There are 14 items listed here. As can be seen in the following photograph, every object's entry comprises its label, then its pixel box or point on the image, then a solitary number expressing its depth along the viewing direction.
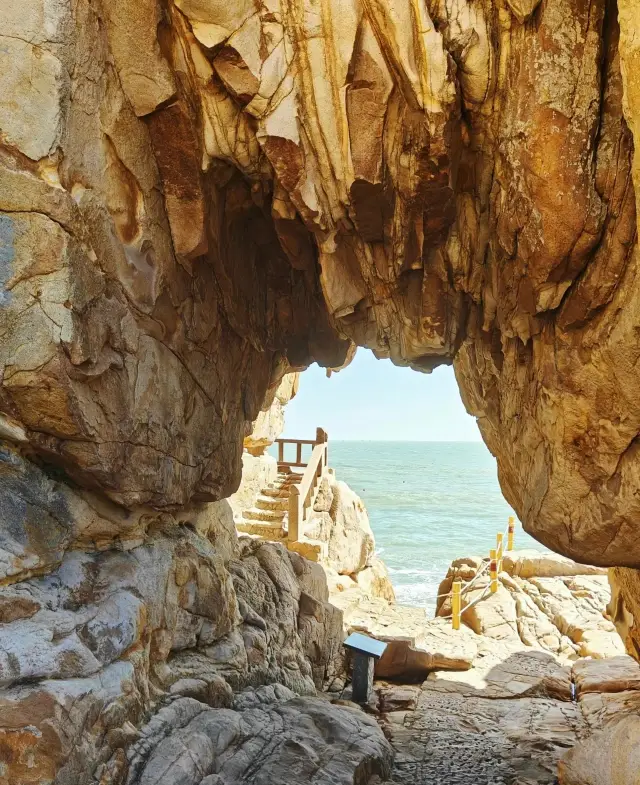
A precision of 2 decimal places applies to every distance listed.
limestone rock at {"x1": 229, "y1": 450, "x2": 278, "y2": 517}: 15.32
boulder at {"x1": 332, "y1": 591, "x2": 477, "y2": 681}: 10.40
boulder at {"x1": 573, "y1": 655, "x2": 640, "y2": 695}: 9.33
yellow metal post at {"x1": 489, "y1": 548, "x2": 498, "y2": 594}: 14.68
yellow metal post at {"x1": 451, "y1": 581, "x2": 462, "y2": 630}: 12.90
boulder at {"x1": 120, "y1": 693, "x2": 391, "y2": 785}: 4.68
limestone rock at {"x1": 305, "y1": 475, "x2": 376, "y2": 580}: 15.70
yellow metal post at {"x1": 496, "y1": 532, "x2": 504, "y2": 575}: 15.44
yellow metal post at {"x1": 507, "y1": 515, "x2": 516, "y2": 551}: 17.53
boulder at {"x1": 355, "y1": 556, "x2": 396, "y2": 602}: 16.11
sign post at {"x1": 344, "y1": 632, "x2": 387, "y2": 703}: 8.59
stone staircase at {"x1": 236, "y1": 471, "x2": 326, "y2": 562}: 13.86
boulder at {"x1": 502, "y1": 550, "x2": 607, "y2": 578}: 16.05
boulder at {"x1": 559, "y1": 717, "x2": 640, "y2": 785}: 5.30
